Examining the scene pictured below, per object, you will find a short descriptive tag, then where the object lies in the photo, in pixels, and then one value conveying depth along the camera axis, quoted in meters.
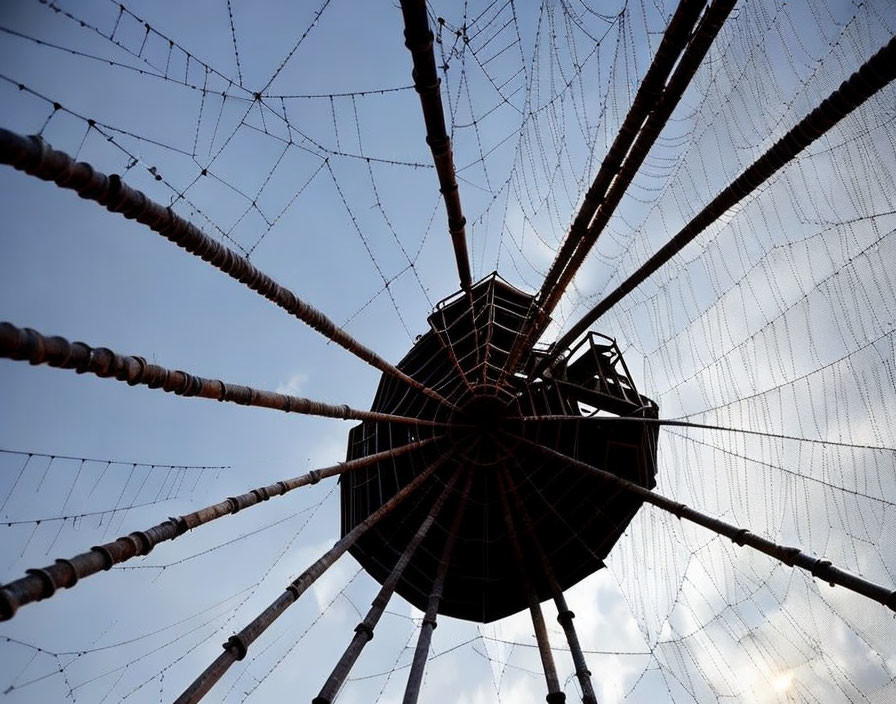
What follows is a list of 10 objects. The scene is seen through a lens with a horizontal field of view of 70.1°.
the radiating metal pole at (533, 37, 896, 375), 9.94
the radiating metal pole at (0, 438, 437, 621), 9.41
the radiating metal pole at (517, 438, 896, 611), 12.72
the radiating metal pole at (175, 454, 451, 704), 14.03
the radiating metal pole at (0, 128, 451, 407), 7.82
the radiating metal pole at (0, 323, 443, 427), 8.41
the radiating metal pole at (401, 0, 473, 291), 10.26
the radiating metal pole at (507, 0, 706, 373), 11.67
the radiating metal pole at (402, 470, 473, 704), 16.64
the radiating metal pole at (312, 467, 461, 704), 15.94
